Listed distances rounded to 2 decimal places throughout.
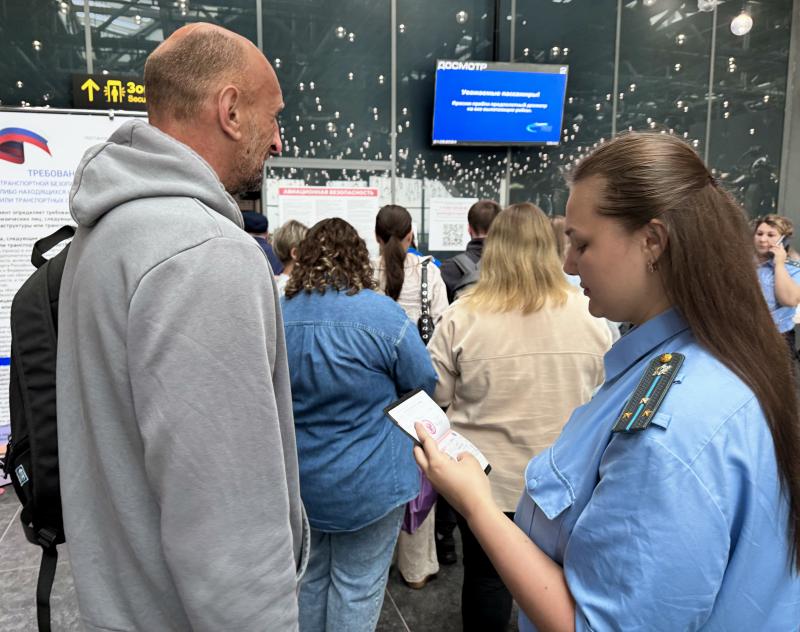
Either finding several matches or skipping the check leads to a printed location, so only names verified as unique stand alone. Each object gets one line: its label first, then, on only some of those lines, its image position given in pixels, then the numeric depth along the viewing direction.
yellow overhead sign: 5.16
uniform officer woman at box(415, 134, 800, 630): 0.75
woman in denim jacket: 1.79
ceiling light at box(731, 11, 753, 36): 7.25
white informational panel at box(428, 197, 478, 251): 6.57
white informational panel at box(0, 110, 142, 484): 3.61
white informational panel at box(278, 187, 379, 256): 6.11
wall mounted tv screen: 6.16
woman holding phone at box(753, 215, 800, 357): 4.06
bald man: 0.86
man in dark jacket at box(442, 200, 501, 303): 3.57
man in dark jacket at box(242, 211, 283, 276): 3.80
